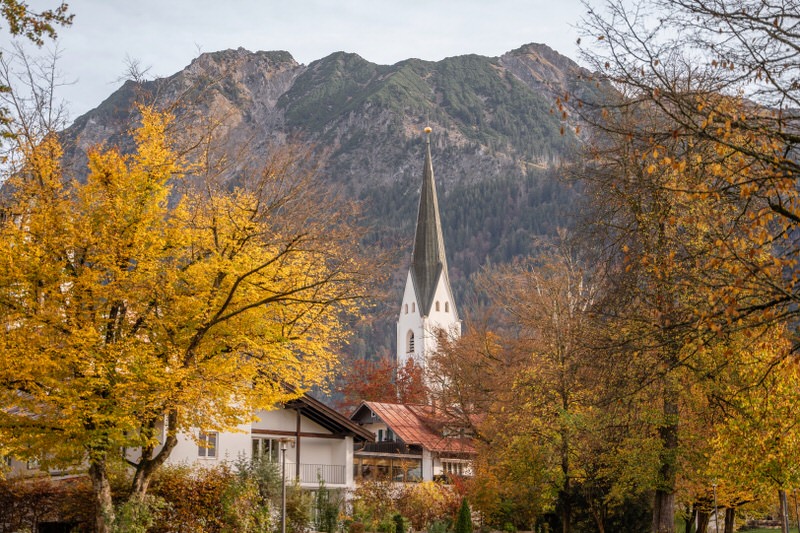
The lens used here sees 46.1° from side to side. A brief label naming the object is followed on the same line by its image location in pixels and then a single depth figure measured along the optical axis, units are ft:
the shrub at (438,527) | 120.37
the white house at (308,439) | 131.03
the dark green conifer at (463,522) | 115.96
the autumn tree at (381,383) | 284.41
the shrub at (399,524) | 119.75
